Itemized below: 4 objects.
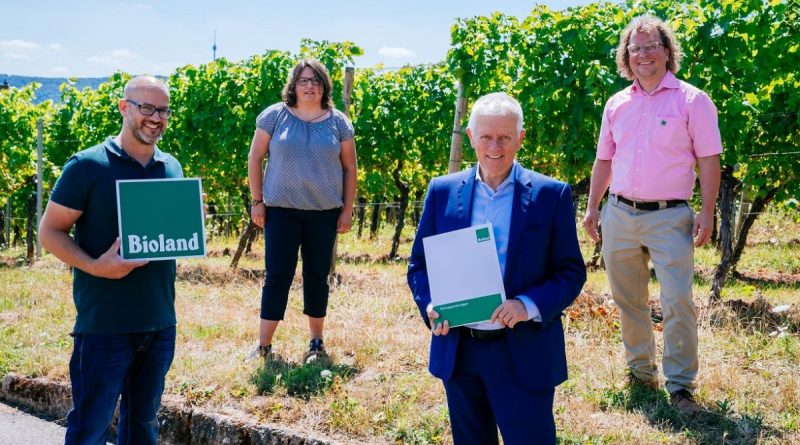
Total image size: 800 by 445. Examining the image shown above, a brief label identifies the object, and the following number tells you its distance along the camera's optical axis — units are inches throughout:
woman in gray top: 185.8
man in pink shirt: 154.5
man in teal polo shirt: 113.2
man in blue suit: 95.0
